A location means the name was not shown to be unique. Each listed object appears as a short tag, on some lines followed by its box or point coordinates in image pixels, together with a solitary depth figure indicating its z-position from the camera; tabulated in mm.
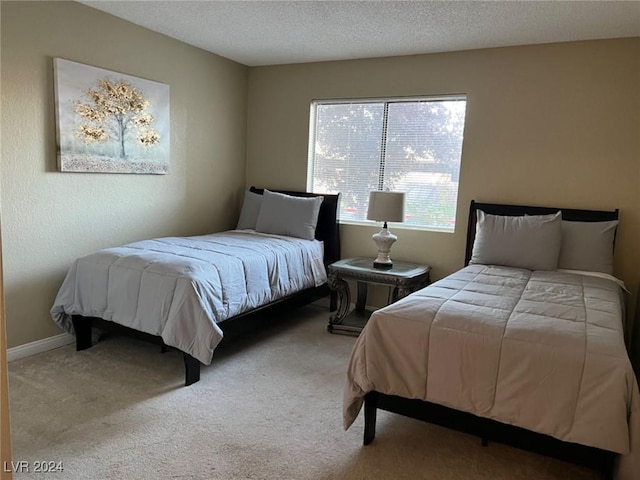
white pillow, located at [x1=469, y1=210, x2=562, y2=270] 3217
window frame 3971
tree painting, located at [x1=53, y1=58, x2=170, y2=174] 3131
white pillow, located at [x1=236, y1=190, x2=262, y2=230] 4484
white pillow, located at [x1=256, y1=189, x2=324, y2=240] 4145
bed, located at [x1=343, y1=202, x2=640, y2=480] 1679
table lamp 3730
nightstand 3564
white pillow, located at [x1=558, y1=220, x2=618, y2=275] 3230
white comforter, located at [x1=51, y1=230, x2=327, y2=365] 2688
